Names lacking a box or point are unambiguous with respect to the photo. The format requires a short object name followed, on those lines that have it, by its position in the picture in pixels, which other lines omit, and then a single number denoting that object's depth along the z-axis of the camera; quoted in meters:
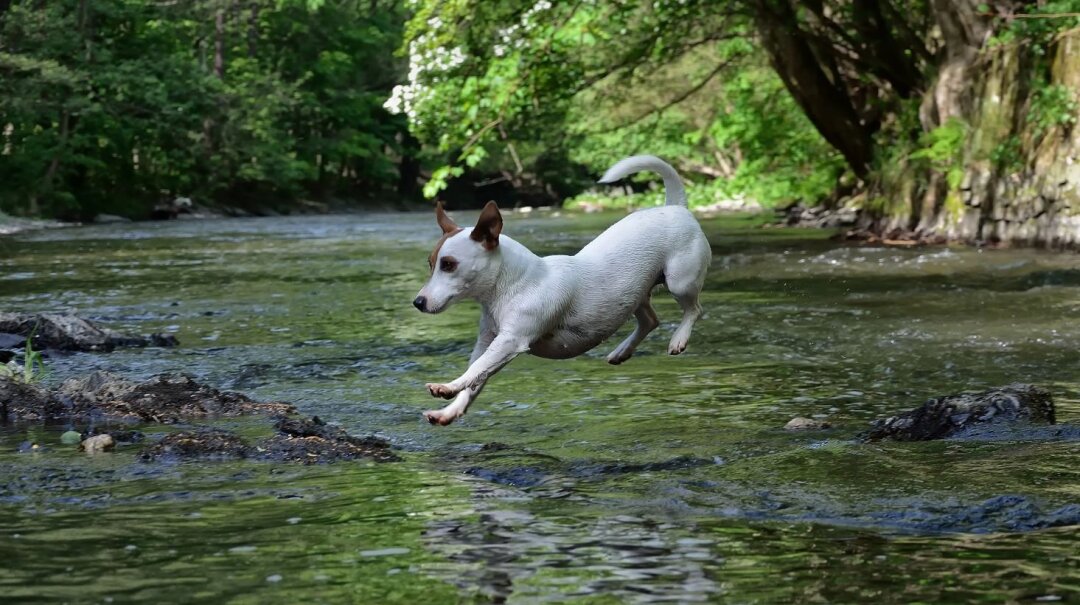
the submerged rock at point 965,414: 8.32
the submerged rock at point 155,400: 9.55
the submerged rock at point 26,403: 9.45
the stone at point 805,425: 8.86
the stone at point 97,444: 8.22
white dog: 7.37
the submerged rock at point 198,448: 7.99
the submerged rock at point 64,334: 13.44
